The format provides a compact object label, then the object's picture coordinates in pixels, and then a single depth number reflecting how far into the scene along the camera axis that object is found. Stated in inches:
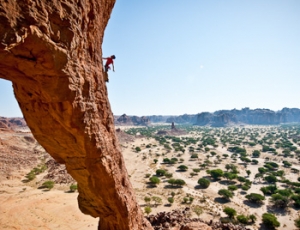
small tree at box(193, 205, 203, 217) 1155.9
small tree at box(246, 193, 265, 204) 1408.7
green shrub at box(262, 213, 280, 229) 1069.8
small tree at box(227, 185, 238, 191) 1592.0
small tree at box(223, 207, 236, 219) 1132.5
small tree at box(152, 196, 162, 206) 1309.5
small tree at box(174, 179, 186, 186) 1686.8
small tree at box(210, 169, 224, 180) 1928.0
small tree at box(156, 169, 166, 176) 1974.7
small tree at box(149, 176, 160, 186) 1694.0
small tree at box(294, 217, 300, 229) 1075.9
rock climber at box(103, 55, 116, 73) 482.3
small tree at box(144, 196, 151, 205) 1321.2
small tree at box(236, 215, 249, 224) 1089.4
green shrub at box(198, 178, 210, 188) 1695.4
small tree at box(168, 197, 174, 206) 1317.7
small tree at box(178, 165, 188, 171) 2246.6
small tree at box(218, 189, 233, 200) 1439.5
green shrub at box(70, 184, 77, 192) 1412.5
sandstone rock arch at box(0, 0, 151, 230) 237.0
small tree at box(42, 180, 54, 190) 1466.5
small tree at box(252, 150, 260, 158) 3038.9
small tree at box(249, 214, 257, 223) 1135.1
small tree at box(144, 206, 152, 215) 1111.7
